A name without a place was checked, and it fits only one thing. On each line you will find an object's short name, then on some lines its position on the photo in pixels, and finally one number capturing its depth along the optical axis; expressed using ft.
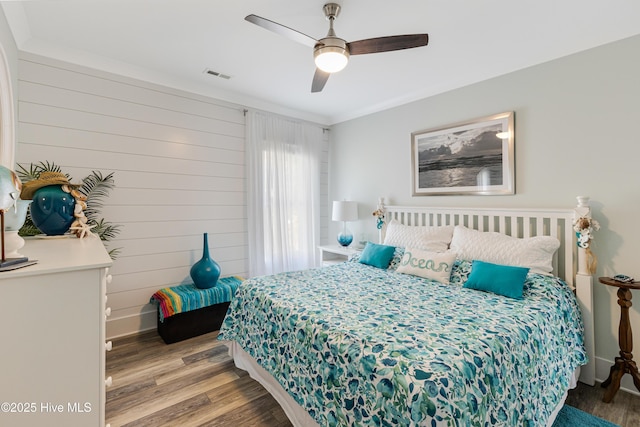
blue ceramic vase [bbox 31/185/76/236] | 5.50
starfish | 5.93
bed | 4.09
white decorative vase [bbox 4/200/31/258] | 3.46
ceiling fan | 5.85
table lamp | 13.14
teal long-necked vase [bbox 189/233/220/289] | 10.24
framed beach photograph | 9.17
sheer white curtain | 12.44
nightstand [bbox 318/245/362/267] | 12.57
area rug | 5.95
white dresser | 3.00
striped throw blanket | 9.37
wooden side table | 6.70
